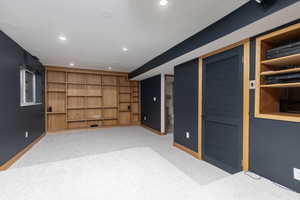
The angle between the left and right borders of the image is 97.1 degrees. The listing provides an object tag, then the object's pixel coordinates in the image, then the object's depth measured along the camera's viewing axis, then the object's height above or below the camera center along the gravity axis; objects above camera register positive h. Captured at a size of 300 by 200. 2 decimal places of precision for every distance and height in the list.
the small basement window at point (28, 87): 3.13 +0.29
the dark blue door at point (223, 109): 2.03 -0.17
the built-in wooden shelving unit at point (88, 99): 4.99 -0.01
